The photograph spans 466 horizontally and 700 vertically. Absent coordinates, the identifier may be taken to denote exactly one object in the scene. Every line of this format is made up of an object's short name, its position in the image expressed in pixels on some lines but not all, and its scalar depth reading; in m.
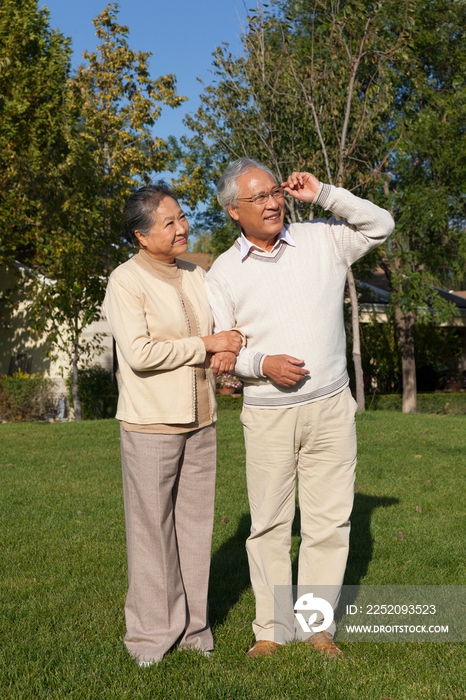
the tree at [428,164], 19.80
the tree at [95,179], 18.58
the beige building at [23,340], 22.11
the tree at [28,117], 18.89
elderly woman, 4.11
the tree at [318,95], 17.70
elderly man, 4.26
